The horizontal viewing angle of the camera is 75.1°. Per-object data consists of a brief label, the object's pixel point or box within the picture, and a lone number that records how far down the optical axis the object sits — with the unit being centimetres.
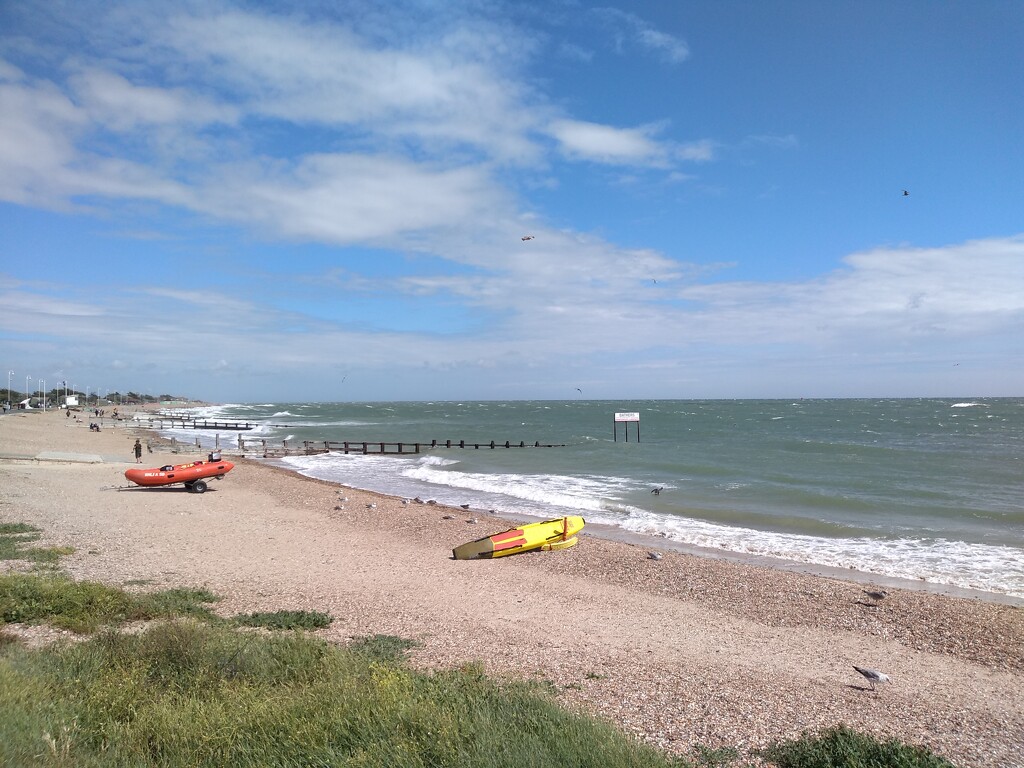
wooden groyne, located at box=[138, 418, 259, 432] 7144
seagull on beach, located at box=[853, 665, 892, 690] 736
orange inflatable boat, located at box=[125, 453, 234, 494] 2208
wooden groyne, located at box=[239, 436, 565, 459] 4278
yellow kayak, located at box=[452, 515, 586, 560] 1406
